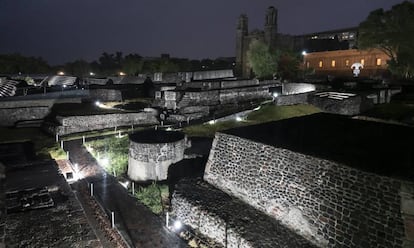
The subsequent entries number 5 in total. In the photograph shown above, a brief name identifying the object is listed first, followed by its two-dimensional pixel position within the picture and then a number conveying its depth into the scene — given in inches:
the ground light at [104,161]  720.9
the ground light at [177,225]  451.5
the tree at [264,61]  1792.6
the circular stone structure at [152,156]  636.1
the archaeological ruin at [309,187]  297.6
